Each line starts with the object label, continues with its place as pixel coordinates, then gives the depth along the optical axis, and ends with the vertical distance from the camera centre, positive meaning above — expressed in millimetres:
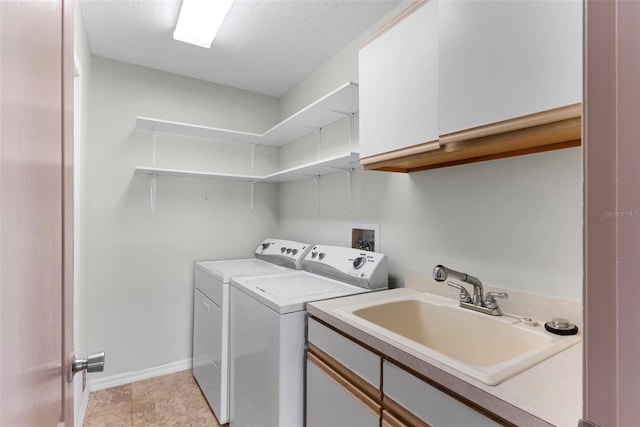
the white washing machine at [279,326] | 1437 -541
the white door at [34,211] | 357 +4
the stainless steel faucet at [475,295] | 1298 -339
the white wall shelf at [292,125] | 1980 +691
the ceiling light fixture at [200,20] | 1746 +1120
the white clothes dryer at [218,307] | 2006 -640
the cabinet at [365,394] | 860 -575
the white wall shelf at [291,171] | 1960 +321
